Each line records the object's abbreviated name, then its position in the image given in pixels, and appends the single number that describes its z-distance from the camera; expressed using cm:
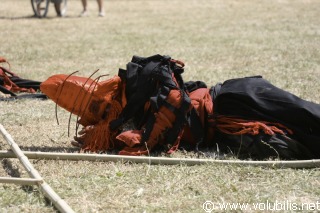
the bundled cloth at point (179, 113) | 553
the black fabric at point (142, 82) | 604
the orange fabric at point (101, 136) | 611
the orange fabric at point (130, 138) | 584
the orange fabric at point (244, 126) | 554
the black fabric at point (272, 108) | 542
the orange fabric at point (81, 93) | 615
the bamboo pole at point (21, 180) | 482
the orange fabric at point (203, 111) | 598
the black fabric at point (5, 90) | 855
